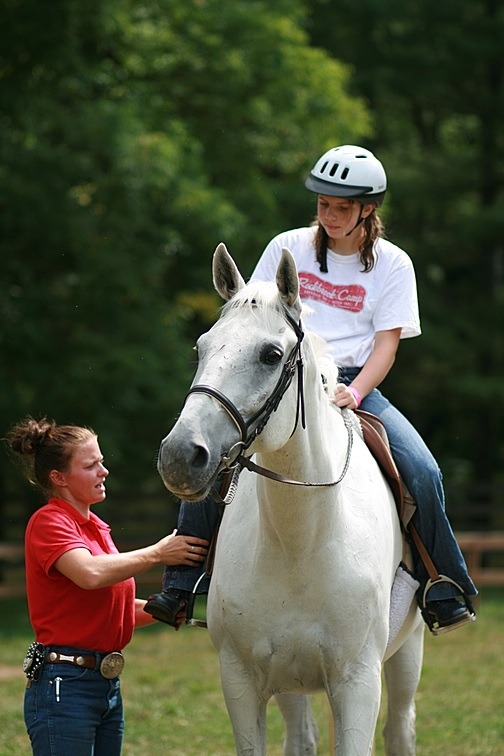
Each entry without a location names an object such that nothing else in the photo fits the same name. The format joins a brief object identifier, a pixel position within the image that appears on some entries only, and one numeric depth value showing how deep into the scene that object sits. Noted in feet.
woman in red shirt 29.53
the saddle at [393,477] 33.55
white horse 25.49
